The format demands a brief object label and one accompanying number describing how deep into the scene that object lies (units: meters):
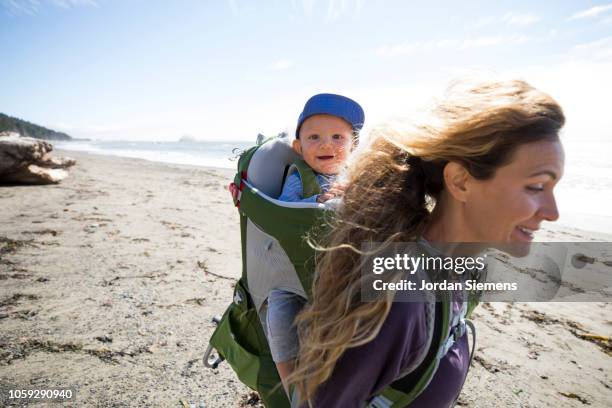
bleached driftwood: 8.73
